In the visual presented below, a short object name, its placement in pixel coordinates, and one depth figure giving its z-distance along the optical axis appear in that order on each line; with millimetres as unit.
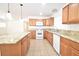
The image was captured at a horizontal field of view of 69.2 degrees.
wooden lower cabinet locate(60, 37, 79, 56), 1213
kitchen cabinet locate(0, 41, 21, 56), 1256
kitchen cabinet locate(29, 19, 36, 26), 5348
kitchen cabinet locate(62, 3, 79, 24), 1639
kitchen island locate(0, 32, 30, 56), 1219
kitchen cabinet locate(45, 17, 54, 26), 4551
